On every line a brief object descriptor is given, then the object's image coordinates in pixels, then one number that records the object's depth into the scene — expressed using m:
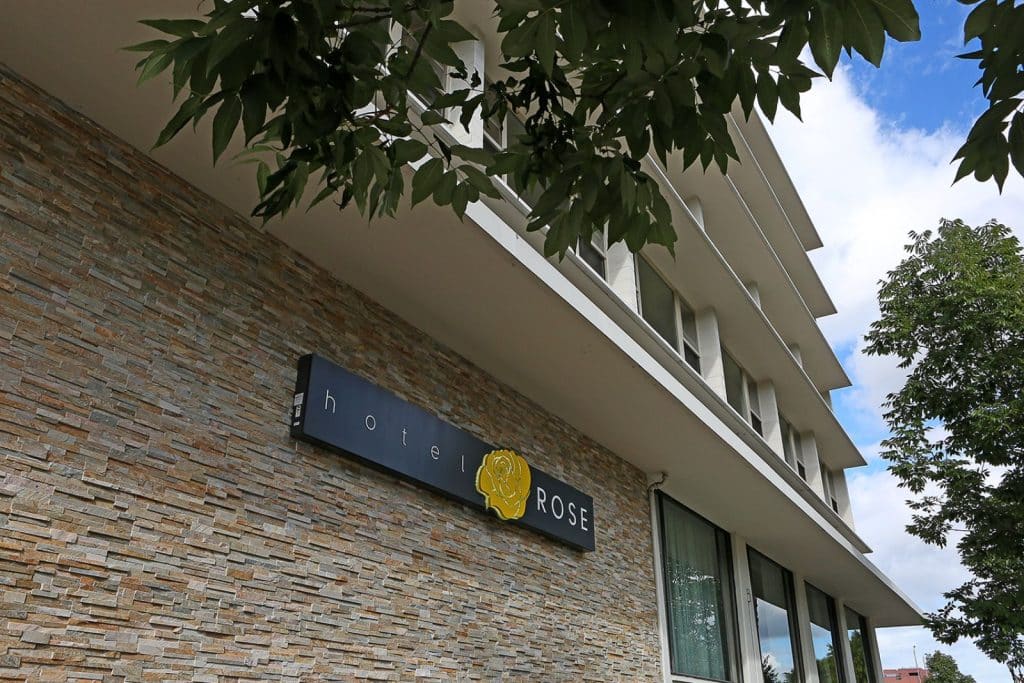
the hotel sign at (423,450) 5.26
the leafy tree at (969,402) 12.29
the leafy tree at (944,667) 34.66
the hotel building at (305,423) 3.94
